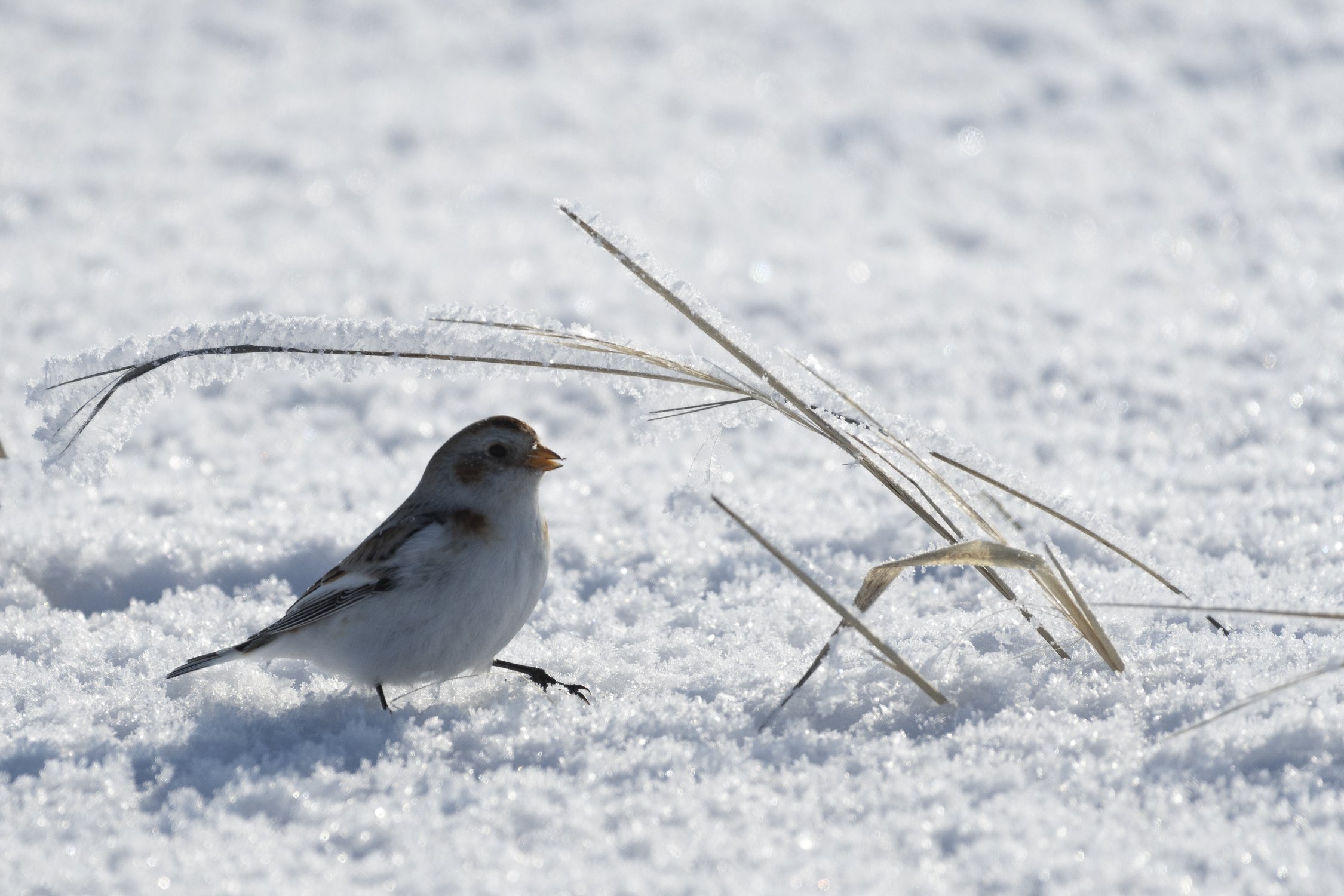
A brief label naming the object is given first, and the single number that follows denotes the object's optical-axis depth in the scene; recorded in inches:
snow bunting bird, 311.8
